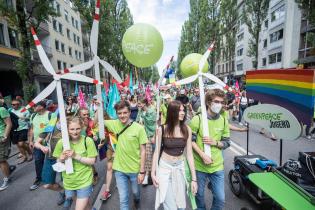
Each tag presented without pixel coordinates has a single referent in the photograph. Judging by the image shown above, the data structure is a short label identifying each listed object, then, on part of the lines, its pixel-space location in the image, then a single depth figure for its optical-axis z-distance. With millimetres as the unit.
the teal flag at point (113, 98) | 6301
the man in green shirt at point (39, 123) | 3747
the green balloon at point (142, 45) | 4641
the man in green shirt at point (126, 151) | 2568
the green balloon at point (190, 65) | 6391
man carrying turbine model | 2414
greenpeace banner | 2240
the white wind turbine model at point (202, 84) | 2365
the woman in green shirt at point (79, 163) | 2359
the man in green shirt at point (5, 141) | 3934
